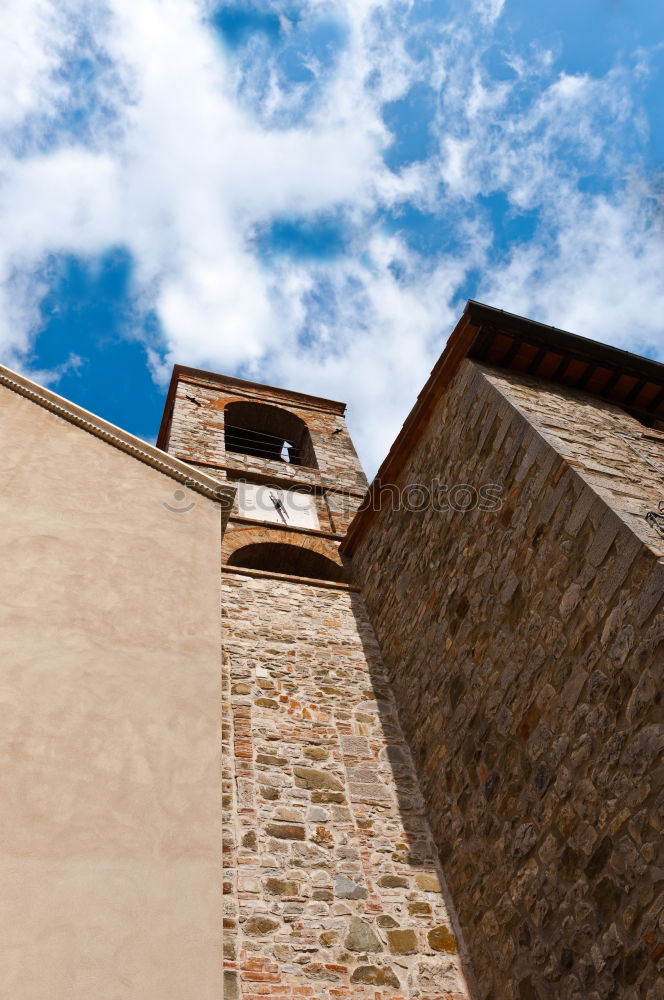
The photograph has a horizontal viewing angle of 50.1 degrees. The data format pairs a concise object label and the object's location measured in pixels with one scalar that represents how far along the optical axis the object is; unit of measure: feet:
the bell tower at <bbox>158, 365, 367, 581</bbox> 27.17
